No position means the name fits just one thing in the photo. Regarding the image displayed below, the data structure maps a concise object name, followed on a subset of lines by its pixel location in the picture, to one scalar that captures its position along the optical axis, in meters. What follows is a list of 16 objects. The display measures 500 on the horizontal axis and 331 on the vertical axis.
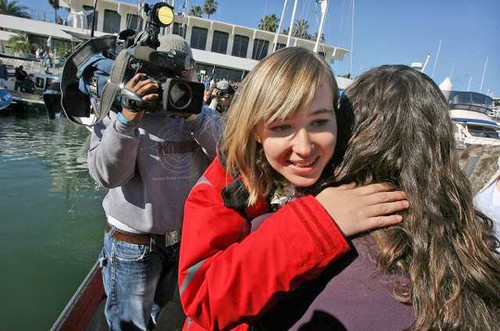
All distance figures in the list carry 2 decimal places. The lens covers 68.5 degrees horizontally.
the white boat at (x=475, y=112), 12.37
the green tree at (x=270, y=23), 50.64
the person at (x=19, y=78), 20.03
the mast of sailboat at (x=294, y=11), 16.12
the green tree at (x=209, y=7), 51.44
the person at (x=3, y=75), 18.85
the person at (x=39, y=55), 28.59
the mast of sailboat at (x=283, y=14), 16.36
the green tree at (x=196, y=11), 52.06
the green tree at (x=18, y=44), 34.75
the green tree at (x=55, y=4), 44.21
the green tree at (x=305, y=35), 43.81
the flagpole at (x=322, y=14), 13.58
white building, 37.47
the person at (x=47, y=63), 25.68
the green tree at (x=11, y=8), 50.02
